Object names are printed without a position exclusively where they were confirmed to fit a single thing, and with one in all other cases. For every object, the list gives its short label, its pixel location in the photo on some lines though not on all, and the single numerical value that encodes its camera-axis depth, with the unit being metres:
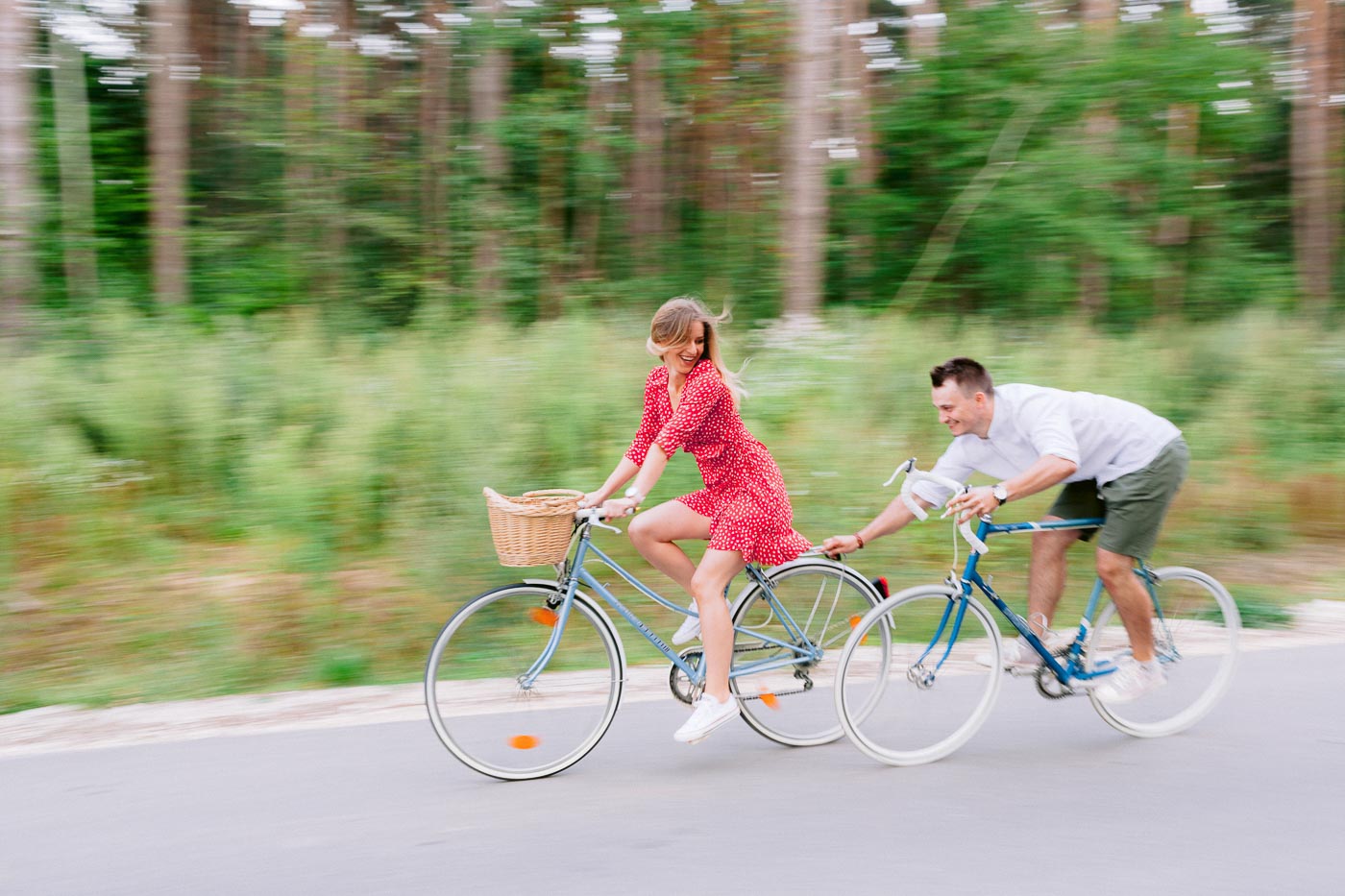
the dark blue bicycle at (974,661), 4.43
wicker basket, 3.94
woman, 4.32
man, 4.34
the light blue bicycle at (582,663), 4.37
